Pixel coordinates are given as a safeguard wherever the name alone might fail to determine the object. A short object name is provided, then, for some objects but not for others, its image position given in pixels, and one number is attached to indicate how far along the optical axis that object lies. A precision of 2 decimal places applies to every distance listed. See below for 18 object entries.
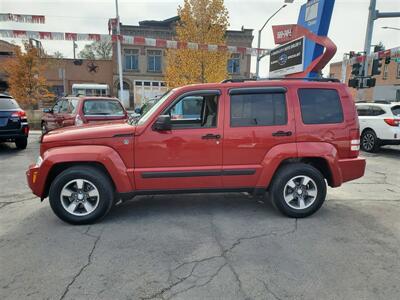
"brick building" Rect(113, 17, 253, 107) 35.09
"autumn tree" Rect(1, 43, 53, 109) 19.58
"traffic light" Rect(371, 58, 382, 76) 14.34
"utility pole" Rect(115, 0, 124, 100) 18.38
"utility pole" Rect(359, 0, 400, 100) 13.88
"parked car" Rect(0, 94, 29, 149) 8.94
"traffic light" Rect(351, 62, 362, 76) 15.09
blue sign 7.93
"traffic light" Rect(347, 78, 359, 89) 14.89
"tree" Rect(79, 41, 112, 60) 58.28
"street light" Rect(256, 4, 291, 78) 18.22
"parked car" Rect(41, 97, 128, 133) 8.60
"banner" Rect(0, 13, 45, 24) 13.48
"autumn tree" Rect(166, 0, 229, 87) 20.02
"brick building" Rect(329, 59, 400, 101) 40.12
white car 9.57
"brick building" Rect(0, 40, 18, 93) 35.17
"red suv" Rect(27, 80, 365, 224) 4.13
